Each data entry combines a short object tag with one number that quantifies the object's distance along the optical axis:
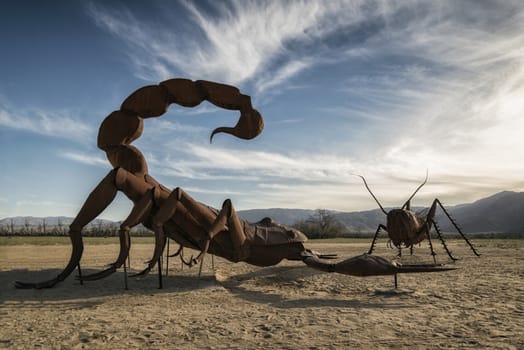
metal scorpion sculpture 6.49
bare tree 38.53
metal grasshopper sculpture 10.60
